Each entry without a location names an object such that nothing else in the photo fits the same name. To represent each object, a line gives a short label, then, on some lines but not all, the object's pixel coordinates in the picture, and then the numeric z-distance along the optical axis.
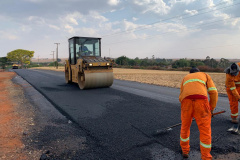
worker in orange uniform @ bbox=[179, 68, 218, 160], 2.70
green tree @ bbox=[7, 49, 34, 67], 64.30
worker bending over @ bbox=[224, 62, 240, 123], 4.12
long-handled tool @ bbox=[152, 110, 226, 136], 3.72
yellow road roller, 8.91
